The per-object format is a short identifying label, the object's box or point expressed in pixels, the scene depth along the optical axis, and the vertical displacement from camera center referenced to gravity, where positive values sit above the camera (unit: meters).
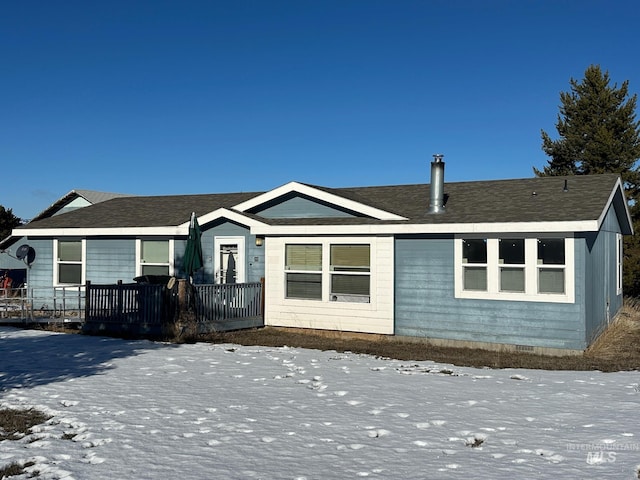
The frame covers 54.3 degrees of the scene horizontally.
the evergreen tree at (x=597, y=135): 34.88 +7.51
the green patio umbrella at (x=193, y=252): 16.09 +0.34
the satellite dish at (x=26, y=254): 20.16 +0.37
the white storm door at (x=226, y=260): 17.94 +0.14
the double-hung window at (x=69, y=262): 20.00 +0.10
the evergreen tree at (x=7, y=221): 37.74 +2.76
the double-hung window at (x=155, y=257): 18.80 +0.24
